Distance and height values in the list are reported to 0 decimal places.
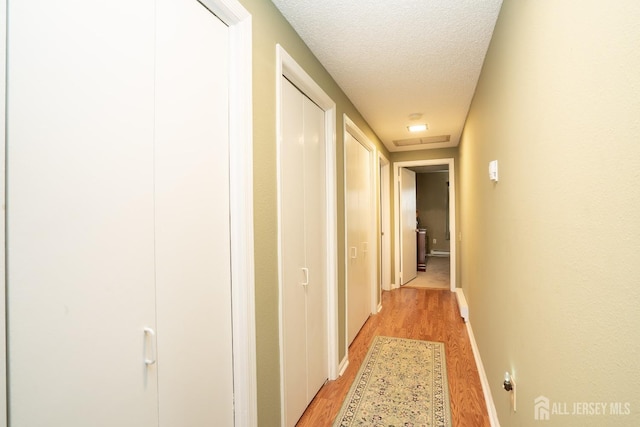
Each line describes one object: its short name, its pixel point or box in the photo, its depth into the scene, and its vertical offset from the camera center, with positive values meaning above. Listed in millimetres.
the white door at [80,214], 628 +13
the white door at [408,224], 5215 -174
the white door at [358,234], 2918 -208
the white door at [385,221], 4887 -106
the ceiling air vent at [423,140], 4242 +1136
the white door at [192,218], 960 -1
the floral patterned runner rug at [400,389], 1886 -1330
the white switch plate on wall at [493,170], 1730 +267
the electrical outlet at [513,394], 1368 -870
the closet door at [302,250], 1731 -232
